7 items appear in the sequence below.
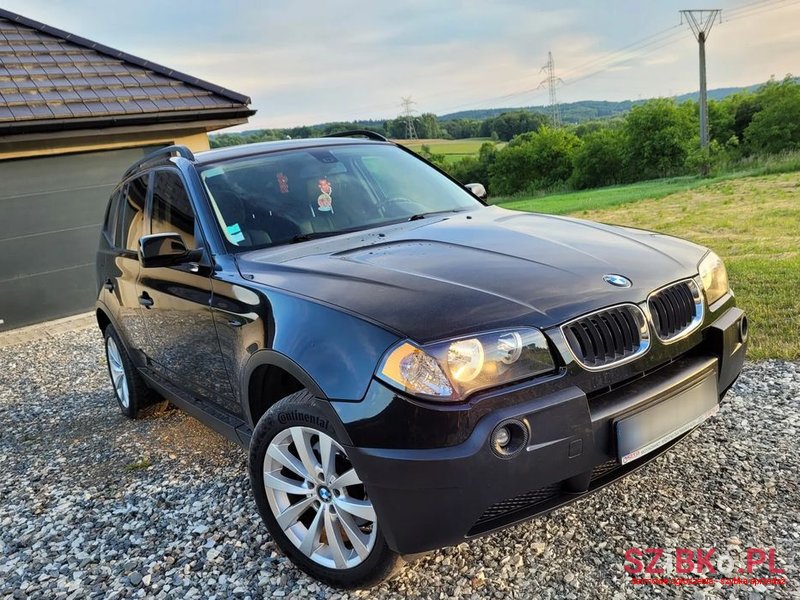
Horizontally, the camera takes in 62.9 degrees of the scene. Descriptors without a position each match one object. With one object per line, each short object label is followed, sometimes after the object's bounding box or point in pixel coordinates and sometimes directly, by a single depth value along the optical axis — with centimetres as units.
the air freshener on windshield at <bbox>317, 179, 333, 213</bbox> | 360
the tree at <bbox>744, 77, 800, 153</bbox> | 4368
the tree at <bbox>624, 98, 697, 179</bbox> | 5772
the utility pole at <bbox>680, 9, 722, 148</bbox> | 3688
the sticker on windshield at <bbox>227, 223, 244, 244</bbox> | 326
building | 908
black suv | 212
